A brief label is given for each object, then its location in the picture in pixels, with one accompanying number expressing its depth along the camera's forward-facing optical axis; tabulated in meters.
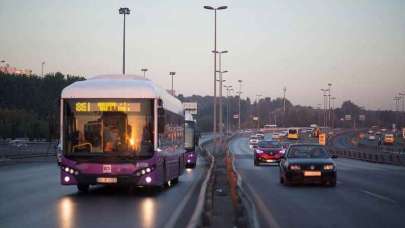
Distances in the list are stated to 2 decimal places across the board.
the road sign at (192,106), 87.81
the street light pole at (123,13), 62.81
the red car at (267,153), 45.38
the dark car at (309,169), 24.89
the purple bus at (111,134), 19.92
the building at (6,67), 168.69
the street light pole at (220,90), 75.31
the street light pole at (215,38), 67.69
